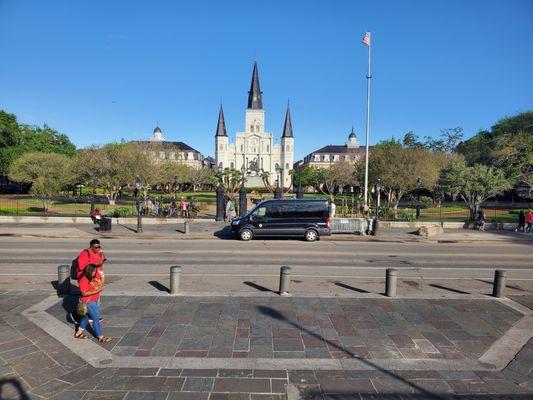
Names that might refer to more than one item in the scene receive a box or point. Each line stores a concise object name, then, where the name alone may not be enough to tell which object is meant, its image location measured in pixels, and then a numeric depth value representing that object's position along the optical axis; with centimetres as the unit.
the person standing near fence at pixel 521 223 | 2302
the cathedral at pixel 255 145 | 11356
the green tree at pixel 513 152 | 3578
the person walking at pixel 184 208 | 2679
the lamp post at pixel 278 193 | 3278
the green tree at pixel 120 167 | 3591
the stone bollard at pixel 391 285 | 820
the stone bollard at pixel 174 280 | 805
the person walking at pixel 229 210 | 2523
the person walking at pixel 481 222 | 2375
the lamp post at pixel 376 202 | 2033
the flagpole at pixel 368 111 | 2641
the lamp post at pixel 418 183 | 2723
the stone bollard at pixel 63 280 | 804
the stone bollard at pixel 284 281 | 816
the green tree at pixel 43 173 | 2736
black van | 1758
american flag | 2519
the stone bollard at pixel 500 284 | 830
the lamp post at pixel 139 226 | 1962
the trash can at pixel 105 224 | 1995
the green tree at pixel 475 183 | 2555
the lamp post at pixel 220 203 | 2484
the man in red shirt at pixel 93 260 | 547
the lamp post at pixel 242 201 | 2583
